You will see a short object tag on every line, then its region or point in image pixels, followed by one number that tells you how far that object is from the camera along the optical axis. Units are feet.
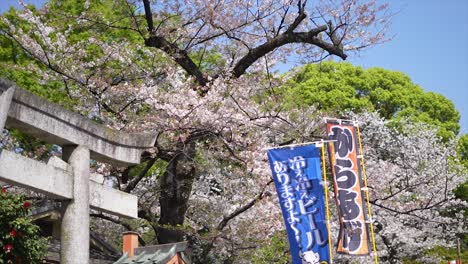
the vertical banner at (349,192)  34.55
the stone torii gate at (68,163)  19.66
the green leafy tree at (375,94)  110.01
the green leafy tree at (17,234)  26.07
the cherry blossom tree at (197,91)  40.52
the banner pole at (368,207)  34.96
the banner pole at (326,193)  31.51
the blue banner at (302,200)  31.60
